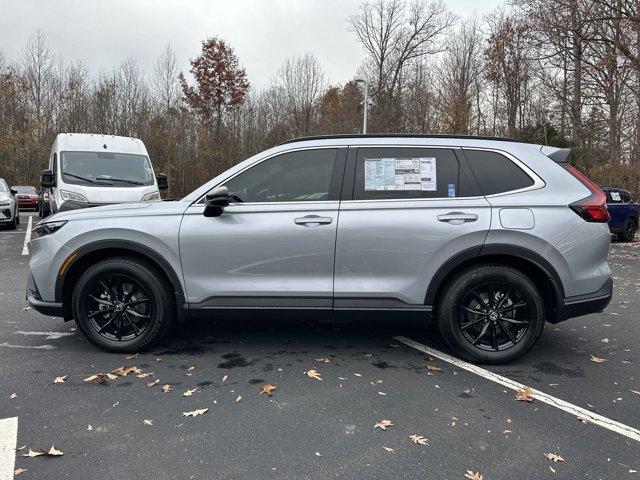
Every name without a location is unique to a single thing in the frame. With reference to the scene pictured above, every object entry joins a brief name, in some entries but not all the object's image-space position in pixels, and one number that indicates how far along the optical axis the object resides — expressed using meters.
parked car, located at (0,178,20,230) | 14.21
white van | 10.47
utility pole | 27.76
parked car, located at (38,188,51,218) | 13.96
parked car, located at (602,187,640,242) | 13.95
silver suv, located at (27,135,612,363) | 4.01
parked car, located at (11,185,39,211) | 23.44
